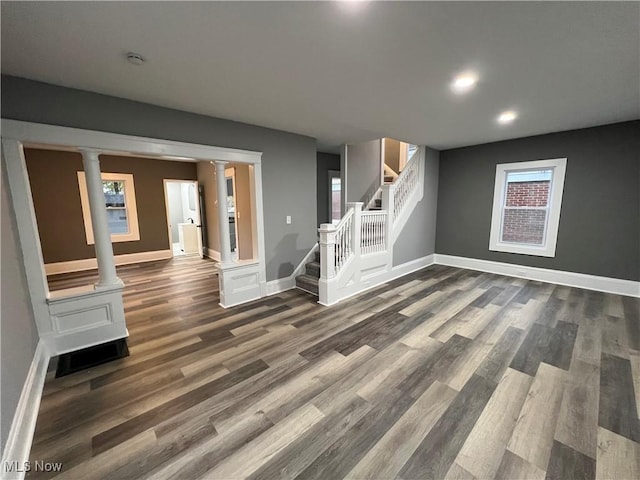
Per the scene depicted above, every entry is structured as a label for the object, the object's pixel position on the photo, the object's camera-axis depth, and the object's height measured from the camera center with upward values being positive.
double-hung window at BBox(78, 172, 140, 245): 6.31 -0.06
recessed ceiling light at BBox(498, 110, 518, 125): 3.28 +1.12
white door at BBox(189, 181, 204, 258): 7.03 -0.53
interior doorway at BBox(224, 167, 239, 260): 7.10 -0.48
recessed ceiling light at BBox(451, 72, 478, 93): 2.26 +1.11
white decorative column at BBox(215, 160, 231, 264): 3.52 -0.16
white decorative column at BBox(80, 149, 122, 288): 2.61 -0.17
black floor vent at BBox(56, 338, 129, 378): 2.34 -1.49
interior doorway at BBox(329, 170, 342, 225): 6.61 +0.17
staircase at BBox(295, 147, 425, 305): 3.74 -0.70
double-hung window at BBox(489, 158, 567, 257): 4.43 -0.12
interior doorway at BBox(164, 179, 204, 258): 7.52 -0.53
